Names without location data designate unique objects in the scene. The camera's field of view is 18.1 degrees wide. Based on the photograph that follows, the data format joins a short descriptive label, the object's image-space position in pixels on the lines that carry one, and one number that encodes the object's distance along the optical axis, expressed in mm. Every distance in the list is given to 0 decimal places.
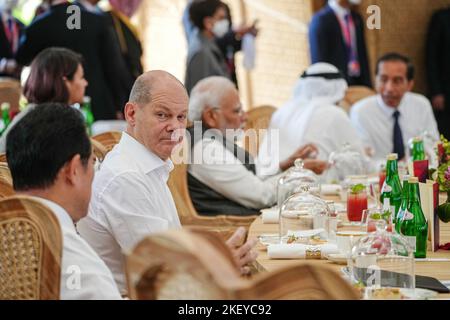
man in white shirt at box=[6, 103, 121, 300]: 3134
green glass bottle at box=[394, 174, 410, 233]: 4558
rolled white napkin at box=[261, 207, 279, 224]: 5612
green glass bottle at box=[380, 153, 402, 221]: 5502
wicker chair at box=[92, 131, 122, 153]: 6159
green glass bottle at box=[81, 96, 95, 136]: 9042
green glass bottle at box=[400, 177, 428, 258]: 4449
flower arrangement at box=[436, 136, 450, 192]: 4624
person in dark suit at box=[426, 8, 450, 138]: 13217
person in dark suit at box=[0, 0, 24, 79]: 11443
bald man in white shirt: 4317
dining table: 3994
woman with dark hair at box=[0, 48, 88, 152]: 6997
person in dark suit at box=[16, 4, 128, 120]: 9702
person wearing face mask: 9970
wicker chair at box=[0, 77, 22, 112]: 9981
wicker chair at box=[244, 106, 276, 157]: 9308
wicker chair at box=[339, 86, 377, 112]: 10934
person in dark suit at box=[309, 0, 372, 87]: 11815
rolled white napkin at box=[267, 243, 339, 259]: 4364
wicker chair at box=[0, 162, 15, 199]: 3912
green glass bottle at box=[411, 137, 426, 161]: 6860
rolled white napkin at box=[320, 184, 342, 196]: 6745
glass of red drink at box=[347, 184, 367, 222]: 5522
